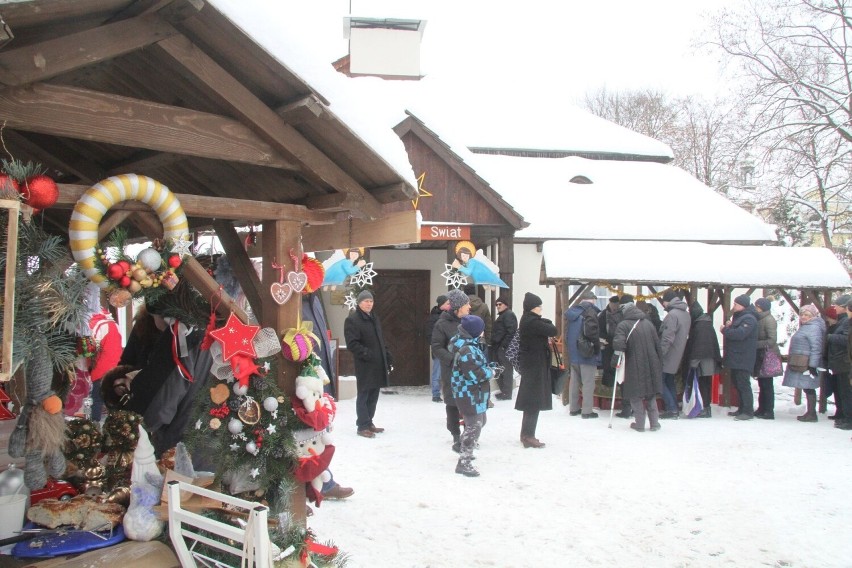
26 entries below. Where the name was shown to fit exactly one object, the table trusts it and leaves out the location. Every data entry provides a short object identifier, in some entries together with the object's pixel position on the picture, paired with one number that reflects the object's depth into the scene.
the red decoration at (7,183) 2.92
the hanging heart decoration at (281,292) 4.09
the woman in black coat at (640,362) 9.65
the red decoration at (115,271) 3.33
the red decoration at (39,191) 3.07
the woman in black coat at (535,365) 8.26
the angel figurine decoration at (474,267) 12.09
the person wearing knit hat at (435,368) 11.91
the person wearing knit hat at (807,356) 10.43
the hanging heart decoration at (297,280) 4.14
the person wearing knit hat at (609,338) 10.70
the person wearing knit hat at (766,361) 10.61
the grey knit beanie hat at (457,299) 7.80
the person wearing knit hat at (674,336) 10.48
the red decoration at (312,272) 4.38
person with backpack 10.24
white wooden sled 3.14
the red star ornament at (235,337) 3.86
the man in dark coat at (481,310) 11.72
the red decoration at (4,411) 4.51
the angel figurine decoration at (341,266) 11.11
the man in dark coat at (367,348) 8.69
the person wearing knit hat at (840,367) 9.98
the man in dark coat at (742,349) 10.48
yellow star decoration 12.48
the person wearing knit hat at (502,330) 11.63
